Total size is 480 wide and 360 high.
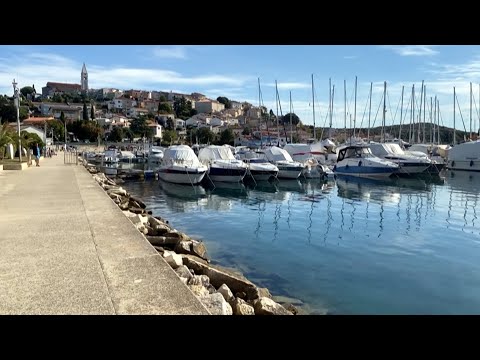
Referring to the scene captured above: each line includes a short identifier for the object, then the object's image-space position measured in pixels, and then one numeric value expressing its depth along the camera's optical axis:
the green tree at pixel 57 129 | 103.62
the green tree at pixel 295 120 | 137.38
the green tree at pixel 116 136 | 113.38
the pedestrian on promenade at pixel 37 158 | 33.79
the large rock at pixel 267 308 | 6.84
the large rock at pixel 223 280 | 8.00
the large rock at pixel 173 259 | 7.79
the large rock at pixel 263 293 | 8.09
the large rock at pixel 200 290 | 6.39
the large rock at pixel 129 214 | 12.85
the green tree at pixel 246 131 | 136.14
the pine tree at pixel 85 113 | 134.25
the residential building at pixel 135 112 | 159.20
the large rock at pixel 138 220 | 11.95
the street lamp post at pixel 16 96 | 31.62
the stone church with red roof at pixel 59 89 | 187.00
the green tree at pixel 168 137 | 110.03
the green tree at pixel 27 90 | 180.09
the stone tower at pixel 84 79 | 197.57
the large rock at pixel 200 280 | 7.10
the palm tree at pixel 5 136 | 27.29
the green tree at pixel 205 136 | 109.29
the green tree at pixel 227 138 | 106.94
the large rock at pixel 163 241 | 10.56
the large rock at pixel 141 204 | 19.99
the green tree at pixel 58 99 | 166.88
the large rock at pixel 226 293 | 6.89
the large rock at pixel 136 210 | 15.70
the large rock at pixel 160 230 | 11.95
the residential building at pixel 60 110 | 142.25
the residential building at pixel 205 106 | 186.25
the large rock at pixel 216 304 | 5.30
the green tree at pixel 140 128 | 119.15
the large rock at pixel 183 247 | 10.34
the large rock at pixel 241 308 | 6.44
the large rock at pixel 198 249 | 10.85
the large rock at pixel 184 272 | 7.19
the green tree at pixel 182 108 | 173.62
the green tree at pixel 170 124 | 143.25
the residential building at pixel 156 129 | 123.70
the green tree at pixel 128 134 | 117.19
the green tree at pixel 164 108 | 166.27
